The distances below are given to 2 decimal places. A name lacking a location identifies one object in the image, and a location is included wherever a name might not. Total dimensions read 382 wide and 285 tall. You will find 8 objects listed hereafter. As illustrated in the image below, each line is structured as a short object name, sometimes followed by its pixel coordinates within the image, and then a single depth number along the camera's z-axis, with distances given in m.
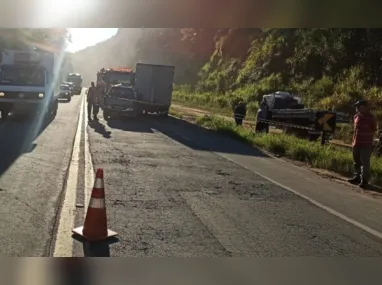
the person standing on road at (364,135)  12.30
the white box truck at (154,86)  34.69
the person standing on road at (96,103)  27.72
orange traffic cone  6.42
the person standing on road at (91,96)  27.56
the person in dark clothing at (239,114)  29.55
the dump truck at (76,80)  72.19
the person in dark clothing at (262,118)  26.64
